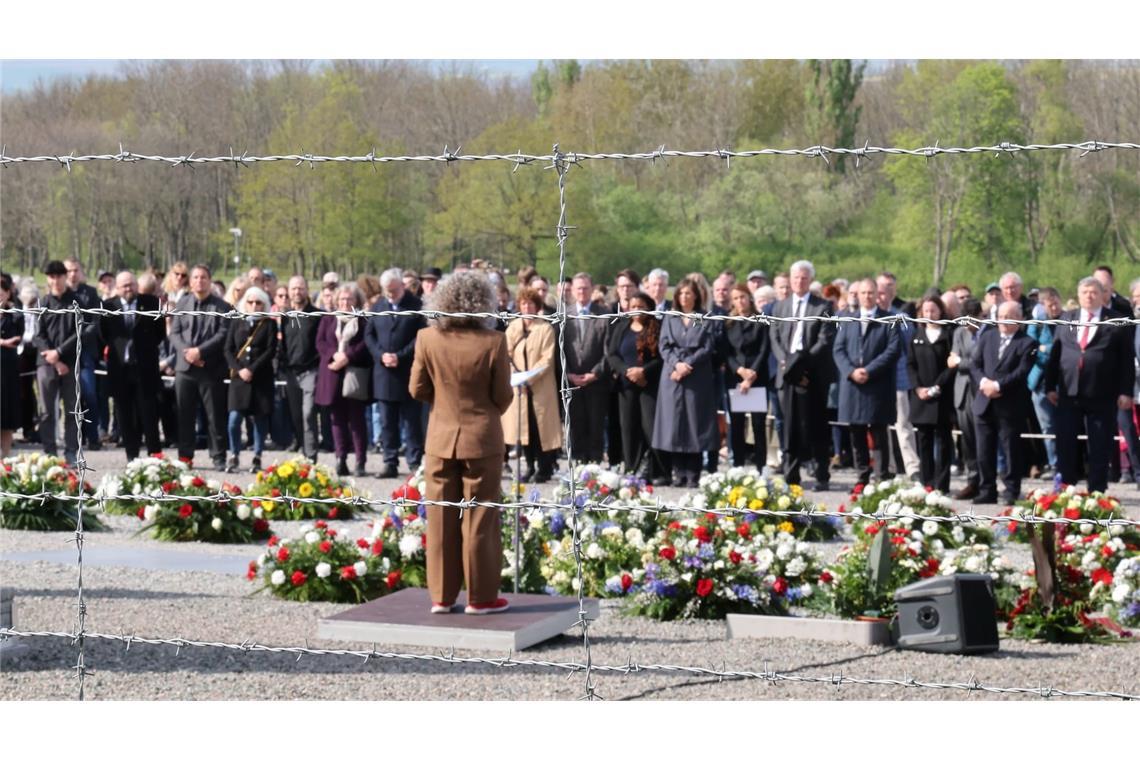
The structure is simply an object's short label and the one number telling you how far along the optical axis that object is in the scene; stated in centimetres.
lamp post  6284
